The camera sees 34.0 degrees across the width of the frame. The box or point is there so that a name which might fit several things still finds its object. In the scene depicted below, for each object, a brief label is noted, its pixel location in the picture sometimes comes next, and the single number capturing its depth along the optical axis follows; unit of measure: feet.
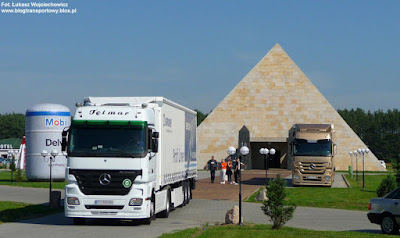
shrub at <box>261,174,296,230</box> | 64.08
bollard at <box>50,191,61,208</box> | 88.63
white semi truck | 64.18
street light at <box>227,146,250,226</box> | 81.20
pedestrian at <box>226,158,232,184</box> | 153.07
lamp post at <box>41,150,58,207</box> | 101.47
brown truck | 132.67
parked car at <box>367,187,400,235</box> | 61.93
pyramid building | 274.36
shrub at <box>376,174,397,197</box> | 106.73
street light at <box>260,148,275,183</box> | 151.14
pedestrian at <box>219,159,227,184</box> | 151.03
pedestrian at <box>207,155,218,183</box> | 154.30
